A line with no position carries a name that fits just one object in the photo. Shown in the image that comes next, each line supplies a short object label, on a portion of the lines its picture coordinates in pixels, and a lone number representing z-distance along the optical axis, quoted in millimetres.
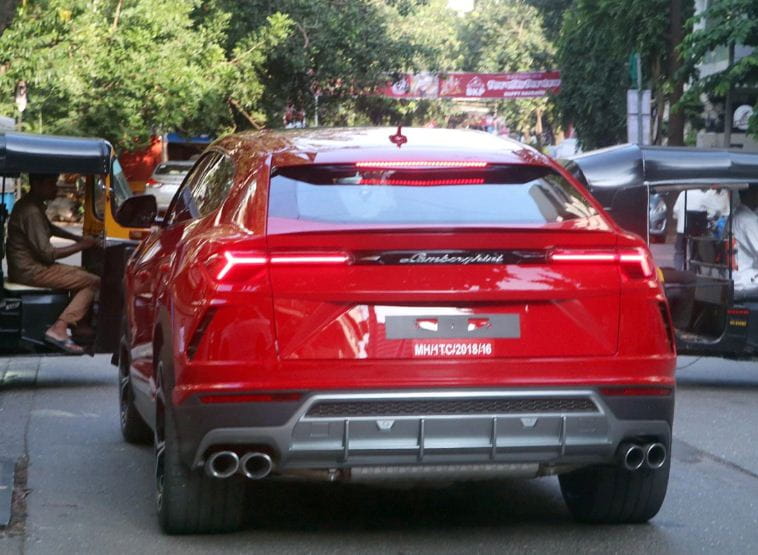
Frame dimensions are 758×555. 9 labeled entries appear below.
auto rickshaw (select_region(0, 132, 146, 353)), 11797
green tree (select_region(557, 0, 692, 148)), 37844
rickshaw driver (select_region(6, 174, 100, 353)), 12188
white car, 36500
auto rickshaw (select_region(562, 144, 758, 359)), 12102
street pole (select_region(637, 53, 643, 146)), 32722
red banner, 54469
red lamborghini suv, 5840
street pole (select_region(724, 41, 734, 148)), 34925
